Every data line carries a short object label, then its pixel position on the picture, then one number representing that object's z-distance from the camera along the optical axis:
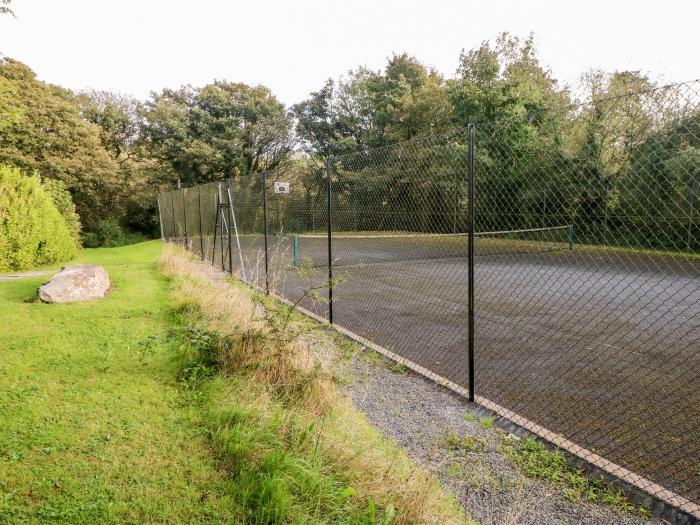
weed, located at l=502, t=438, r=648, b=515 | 2.30
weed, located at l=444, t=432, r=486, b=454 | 2.78
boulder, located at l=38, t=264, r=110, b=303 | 6.45
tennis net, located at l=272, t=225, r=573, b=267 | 11.68
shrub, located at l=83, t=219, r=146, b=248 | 25.16
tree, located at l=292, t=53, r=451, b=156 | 23.84
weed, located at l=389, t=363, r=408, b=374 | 4.27
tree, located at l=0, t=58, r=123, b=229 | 21.17
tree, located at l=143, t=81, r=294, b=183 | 28.31
